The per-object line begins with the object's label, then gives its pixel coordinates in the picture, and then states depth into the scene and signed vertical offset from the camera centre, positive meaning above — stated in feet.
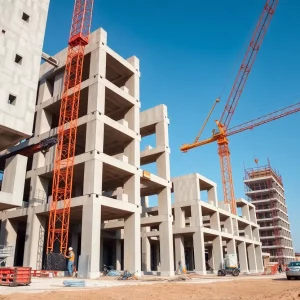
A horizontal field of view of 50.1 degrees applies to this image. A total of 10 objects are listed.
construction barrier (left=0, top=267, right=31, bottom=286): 56.38 -2.42
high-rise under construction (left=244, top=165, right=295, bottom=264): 355.15 +48.88
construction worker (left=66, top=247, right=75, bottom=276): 95.60 -0.41
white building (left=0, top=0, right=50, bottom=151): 86.12 +52.10
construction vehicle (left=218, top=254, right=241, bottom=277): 134.17 -3.32
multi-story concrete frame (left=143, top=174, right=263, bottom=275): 162.02 +16.66
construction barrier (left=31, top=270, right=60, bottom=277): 89.18 -3.23
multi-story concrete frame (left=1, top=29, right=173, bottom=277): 104.17 +32.84
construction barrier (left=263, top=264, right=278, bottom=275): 182.99 -6.99
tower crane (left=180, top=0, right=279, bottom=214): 282.05 +96.87
